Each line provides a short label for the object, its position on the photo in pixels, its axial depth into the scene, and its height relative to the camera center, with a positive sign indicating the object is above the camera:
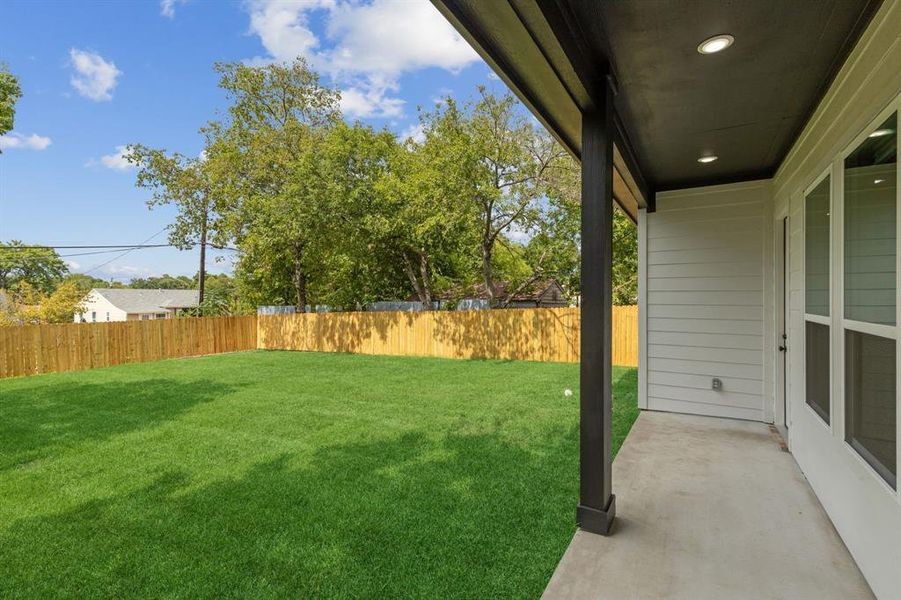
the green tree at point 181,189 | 14.38 +3.69
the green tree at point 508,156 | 10.01 +3.27
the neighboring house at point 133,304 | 29.78 -0.36
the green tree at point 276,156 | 11.34 +4.31
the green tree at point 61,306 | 16.91 -0.27
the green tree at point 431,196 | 9.98 +2.47
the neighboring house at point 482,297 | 13.02 -0.02
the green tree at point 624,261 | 13.11 +1.12
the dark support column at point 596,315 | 2.24 -0.10
